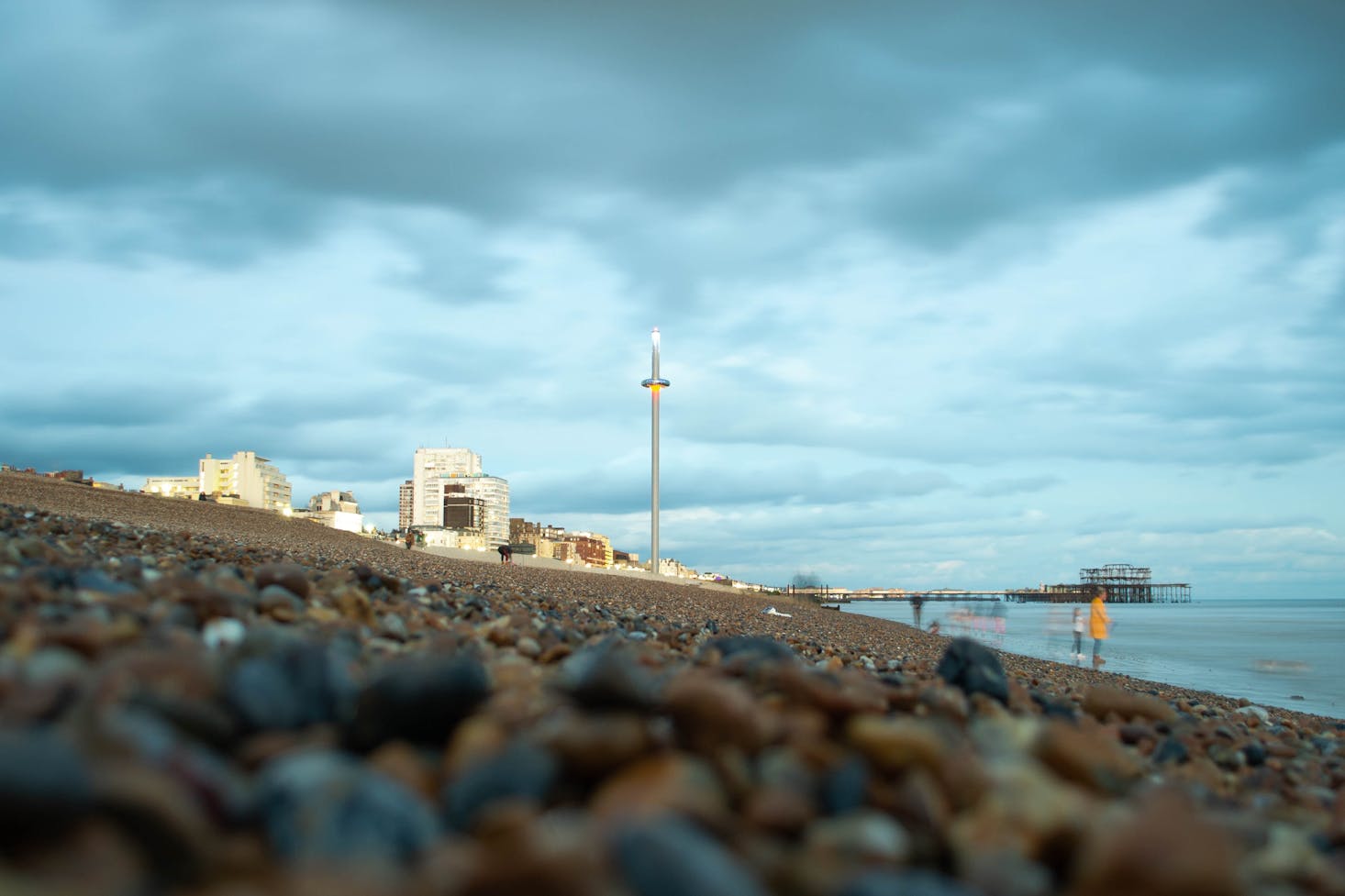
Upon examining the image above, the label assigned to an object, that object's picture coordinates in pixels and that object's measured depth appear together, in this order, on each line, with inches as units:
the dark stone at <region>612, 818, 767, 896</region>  59.9
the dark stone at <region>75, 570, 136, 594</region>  153.8
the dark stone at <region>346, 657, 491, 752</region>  92.4
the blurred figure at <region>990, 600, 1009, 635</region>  1298.7
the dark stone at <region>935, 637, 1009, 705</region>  159.9
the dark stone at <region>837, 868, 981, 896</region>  62.9
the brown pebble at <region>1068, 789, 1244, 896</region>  68.2
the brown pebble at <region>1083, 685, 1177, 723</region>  180.9
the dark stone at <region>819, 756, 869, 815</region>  84.4
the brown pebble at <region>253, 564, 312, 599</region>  181.2
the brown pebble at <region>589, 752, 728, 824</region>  75.8
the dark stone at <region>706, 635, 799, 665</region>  153.1
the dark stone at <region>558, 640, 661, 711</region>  99.5
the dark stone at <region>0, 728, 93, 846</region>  60.2
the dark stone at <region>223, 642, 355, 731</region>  88.7
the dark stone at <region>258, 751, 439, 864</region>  67.2
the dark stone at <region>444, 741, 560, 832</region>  77.7
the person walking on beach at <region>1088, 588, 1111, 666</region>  634.8
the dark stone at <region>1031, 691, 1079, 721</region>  157.1
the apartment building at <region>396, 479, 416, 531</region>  6241.1
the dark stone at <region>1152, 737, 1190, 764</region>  149.8
